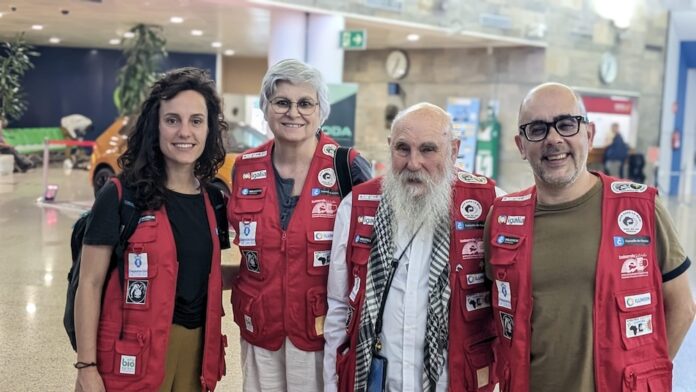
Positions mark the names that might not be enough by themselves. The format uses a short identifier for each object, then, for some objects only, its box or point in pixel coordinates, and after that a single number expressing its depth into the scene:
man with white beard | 2.38
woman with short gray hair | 2.70
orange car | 11.38
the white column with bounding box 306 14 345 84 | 11.36
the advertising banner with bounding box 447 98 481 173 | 17.28
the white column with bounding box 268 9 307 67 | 11.25
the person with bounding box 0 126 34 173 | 8.98
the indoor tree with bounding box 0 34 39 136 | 8.61
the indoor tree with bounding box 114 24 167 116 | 13.24
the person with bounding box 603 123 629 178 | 18.09
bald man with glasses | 2.18
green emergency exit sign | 11.13
